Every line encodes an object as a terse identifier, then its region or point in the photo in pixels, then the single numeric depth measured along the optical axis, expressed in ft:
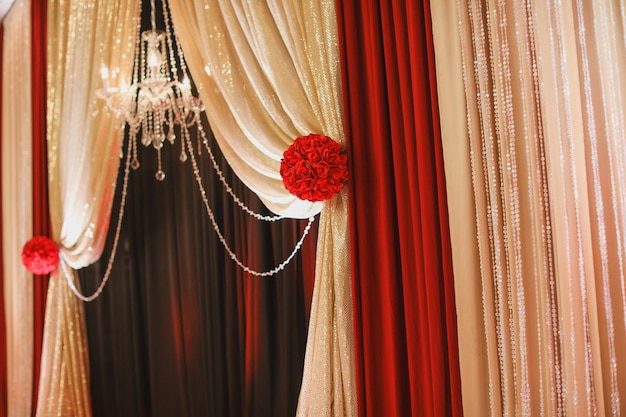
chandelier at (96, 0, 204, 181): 12.09
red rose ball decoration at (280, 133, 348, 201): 8.86
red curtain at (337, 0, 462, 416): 8.16
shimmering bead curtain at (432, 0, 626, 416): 6.45
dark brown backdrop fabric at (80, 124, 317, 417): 12.13
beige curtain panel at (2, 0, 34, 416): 14.84
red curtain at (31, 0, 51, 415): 14.78
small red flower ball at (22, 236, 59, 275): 13.99
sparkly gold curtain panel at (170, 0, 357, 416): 9.28
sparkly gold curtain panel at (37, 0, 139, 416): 13.64
